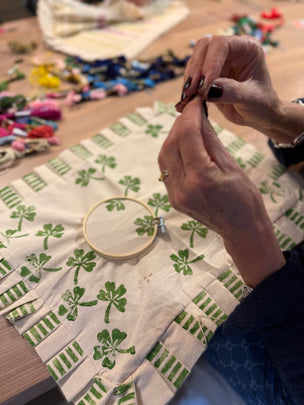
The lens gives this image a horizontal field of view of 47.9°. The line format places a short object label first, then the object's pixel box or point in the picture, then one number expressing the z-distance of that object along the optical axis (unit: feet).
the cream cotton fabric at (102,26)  4.38
